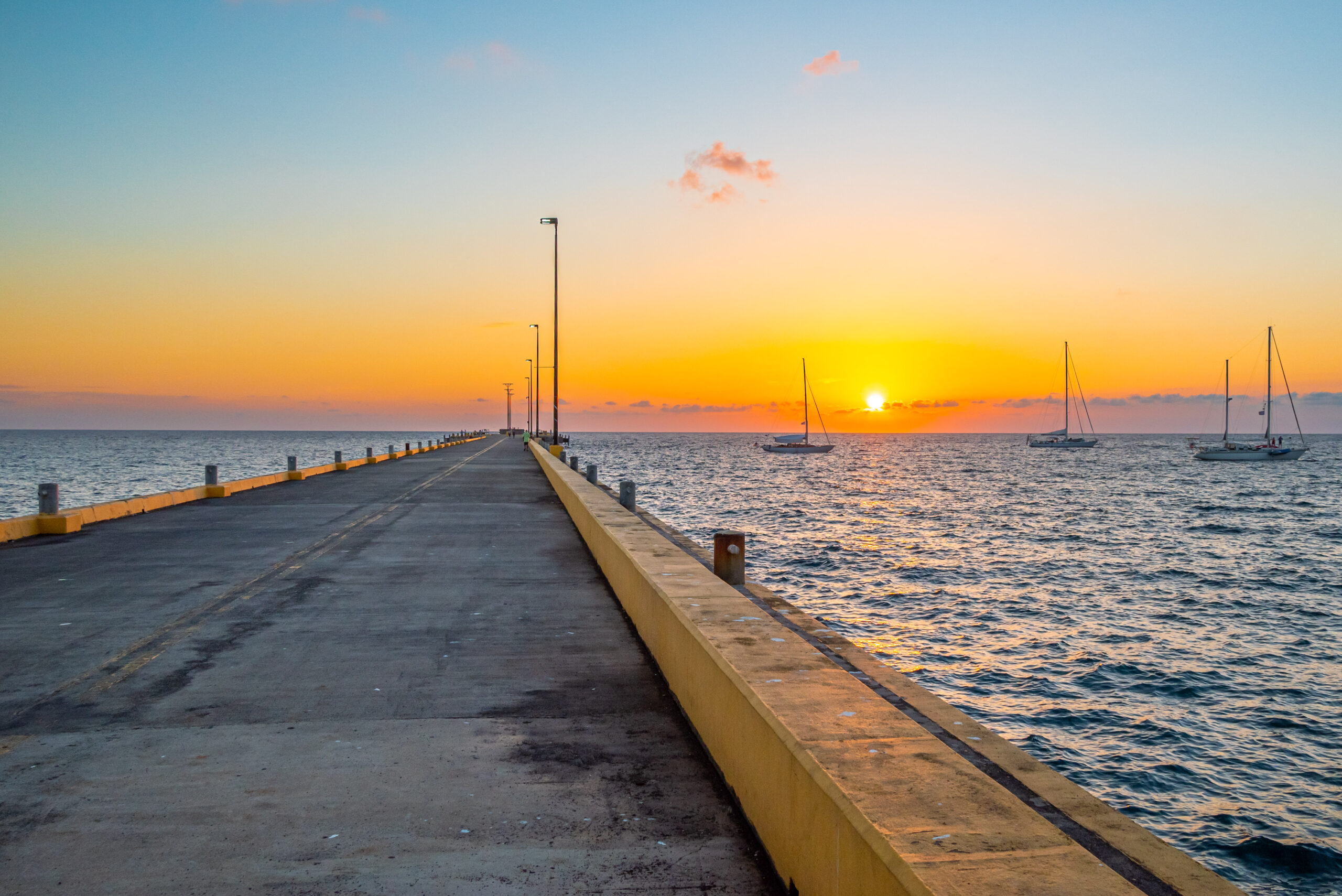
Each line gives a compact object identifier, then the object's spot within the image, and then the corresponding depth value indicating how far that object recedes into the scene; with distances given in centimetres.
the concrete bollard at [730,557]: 980
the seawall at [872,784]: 317
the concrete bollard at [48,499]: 1730
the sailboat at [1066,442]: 14475
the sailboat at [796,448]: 15025
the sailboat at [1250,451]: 11350
